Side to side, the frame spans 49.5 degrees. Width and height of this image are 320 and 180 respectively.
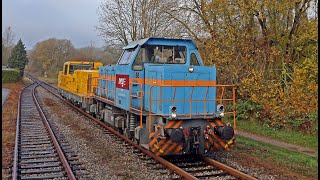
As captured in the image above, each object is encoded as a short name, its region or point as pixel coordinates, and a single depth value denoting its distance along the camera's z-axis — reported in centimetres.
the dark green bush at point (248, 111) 1505
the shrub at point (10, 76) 4286
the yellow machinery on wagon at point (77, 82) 1728
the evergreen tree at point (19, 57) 6669
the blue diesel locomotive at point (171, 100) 820
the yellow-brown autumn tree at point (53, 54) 7400
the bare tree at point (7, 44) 8422
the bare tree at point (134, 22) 2667
